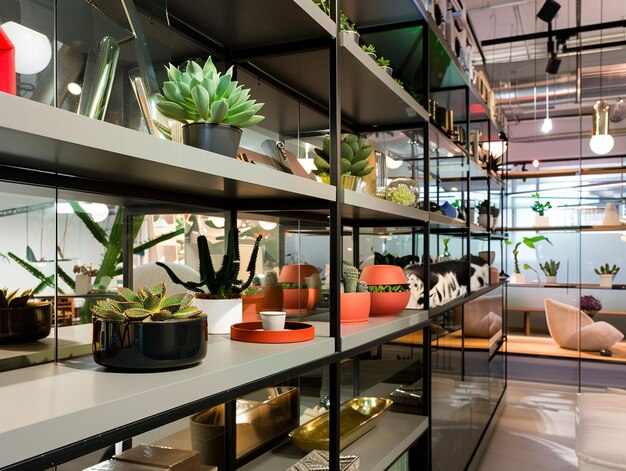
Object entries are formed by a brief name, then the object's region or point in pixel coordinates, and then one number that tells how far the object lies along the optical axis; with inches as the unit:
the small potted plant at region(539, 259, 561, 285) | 265.8
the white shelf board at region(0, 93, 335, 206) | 26.3
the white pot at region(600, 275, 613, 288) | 249.0
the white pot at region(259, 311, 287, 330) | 54.3
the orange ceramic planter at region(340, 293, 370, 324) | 73.2
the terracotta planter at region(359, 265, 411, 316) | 86.1
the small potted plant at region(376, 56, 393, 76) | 84.0
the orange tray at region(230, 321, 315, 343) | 52.6
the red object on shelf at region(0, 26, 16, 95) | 28.7
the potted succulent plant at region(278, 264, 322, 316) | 71.2
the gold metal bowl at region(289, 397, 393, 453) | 69.7
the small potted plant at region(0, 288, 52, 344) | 39.3
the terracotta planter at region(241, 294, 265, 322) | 64.9
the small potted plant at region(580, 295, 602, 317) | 250.1
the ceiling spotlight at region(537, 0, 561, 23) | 174.6
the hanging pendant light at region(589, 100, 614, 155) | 226.5
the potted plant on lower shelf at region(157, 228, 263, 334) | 55.9
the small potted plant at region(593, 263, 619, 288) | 248.5
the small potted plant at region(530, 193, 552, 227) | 267.7
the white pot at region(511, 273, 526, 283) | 276.4
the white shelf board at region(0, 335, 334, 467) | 26.0
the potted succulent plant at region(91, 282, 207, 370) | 37.0
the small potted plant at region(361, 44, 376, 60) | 79.9
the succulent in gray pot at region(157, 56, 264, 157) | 40.8
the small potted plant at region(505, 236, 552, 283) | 272.6
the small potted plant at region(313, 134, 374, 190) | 72.5
